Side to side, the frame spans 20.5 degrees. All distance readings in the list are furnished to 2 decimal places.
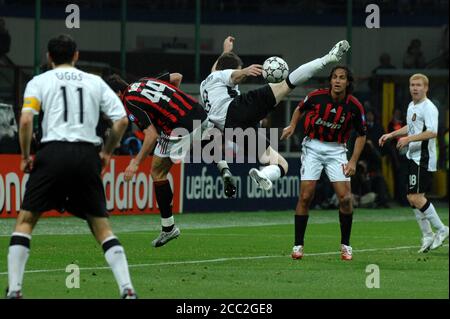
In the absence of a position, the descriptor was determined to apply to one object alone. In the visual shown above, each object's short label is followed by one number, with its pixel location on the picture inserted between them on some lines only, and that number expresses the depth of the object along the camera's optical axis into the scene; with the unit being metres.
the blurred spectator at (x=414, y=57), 31.62
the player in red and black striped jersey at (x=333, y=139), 14.41
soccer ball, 15.32
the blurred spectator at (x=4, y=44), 25.67
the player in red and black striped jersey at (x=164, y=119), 15.26
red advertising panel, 21.16
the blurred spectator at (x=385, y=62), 30.77
